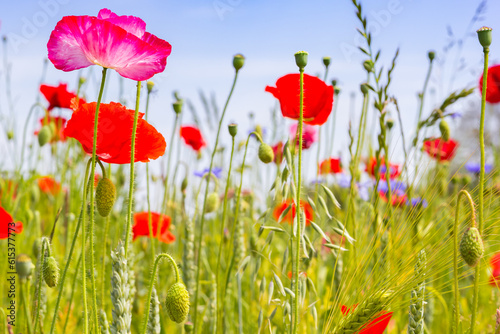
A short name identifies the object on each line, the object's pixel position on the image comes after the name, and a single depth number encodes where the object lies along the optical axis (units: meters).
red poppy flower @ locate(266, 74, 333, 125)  0.76
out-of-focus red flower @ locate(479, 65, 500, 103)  1.13
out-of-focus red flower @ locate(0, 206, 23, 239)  0.68
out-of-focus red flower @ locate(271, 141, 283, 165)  1.07
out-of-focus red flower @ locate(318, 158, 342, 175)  1.37
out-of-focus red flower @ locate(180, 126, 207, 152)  1.34
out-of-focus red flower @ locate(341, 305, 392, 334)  0.64
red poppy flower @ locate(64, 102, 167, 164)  0.65
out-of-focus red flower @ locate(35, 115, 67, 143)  1.35
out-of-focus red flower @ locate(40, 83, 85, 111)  1.32
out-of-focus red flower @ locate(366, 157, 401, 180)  1.13
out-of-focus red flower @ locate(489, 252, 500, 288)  0.95
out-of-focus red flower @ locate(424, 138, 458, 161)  1.34
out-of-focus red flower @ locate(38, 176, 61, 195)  1.30
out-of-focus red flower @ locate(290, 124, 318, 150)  1.21
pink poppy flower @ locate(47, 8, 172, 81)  0.61
